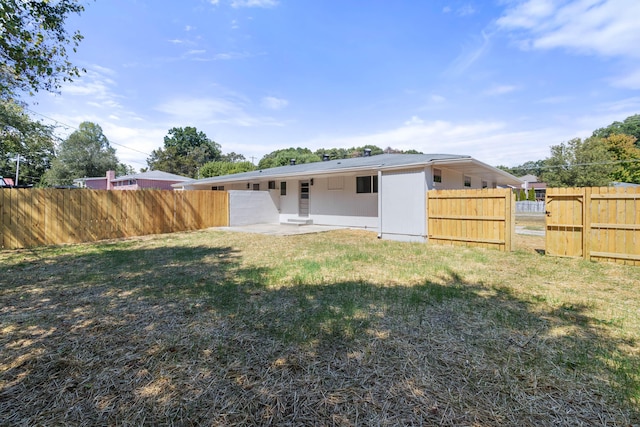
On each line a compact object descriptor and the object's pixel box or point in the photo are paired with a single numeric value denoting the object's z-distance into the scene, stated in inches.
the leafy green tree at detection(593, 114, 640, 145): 2052.2
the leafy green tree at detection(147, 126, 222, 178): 1959.9
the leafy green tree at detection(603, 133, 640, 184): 1282.0
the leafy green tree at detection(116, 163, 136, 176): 2010.7
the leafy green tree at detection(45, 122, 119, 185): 1472.2
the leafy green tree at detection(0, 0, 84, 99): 222.3
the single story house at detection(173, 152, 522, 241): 376.5
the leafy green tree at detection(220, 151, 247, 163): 2374.3
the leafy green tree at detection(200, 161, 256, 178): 1363.2
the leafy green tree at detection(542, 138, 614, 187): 1026.7
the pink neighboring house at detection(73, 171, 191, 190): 1181.7
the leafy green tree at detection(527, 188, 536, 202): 1169.2
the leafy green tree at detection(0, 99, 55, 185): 542.8
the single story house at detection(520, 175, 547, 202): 1880.2
